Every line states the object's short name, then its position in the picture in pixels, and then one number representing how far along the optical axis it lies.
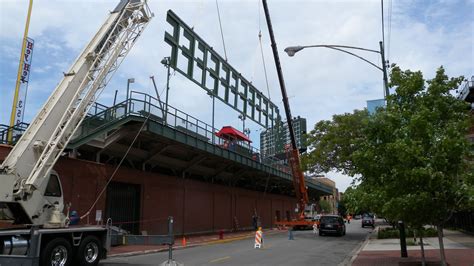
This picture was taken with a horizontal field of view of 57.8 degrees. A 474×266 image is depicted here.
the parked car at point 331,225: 34.34
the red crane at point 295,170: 35.59
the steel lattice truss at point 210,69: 23.88
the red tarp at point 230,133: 39.15
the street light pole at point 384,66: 15.84
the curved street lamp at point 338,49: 15.13
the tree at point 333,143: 29.77
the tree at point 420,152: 10.26
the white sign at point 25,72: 26.52
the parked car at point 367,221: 57.78
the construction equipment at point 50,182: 11.70
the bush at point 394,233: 30.28
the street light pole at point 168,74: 29.47
